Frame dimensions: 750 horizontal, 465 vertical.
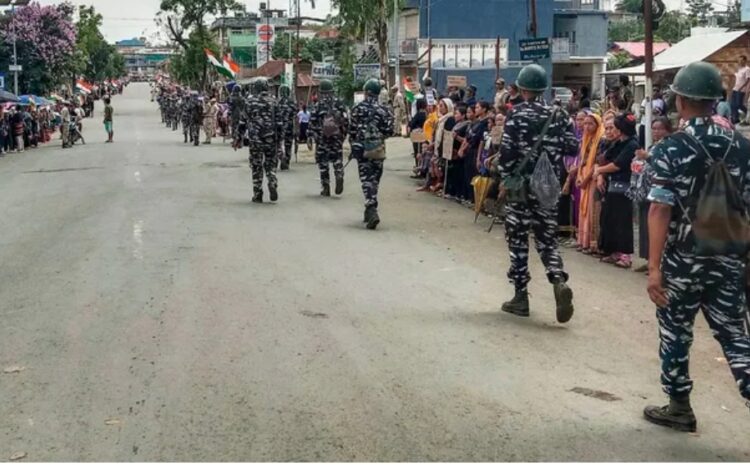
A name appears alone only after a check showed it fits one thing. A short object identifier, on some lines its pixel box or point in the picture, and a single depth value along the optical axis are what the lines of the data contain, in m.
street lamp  47.54
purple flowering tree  55.19
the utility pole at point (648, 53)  11.80
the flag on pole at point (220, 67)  46.38
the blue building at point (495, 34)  46.28
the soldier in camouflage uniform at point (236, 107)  23.80
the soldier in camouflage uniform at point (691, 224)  5.17
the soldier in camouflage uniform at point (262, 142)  16.47
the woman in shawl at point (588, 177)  11.84
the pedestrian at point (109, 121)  39.26
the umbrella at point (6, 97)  36.38
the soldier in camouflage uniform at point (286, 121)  18.30
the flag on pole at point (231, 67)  46.69
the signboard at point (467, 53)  41.44
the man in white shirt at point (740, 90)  21.75
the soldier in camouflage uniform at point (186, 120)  37.71
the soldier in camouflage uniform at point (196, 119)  36.31
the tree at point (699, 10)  77.51
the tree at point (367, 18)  38.38
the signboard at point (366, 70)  35.94
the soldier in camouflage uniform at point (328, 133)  17.64
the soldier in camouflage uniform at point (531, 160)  8.12
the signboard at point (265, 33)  56.94
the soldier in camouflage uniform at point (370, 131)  13.70
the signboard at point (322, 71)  39.19
